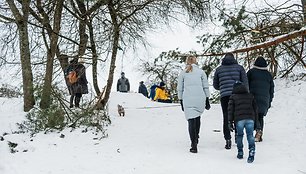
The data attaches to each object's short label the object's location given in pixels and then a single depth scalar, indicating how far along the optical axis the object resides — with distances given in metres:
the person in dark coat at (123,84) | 19.68
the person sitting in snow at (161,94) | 16.56
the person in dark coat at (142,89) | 22.23
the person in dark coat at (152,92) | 17.87
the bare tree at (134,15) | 10.18
